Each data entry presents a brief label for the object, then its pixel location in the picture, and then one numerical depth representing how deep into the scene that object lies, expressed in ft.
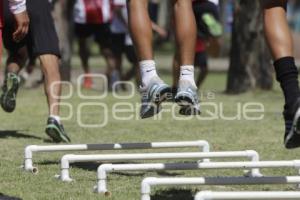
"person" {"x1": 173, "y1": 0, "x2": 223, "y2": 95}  51.93
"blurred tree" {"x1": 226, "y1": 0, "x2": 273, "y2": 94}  85.10
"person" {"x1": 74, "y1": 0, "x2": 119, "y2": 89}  93.71
